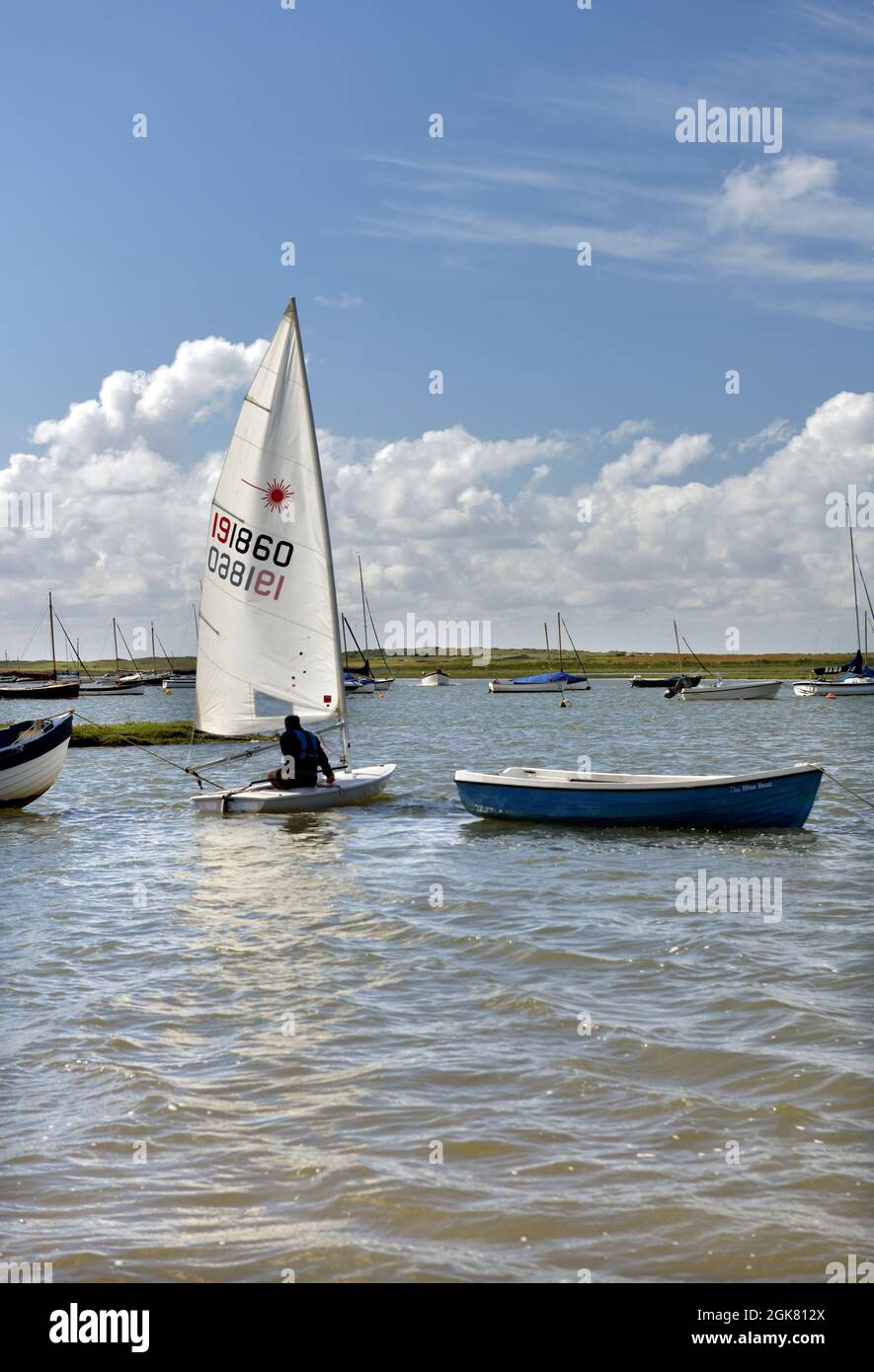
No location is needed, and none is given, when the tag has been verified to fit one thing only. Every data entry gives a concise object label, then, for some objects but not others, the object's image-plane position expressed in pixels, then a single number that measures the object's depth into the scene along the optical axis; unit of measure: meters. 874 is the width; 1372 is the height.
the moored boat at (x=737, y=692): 96.69
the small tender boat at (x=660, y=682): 131.50
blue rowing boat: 21.47
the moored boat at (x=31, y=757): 26.41
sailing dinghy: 24.95
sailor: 23.67
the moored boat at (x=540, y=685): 132.25
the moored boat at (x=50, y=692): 107.61
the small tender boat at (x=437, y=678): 162.00
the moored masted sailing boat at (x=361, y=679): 122.01
